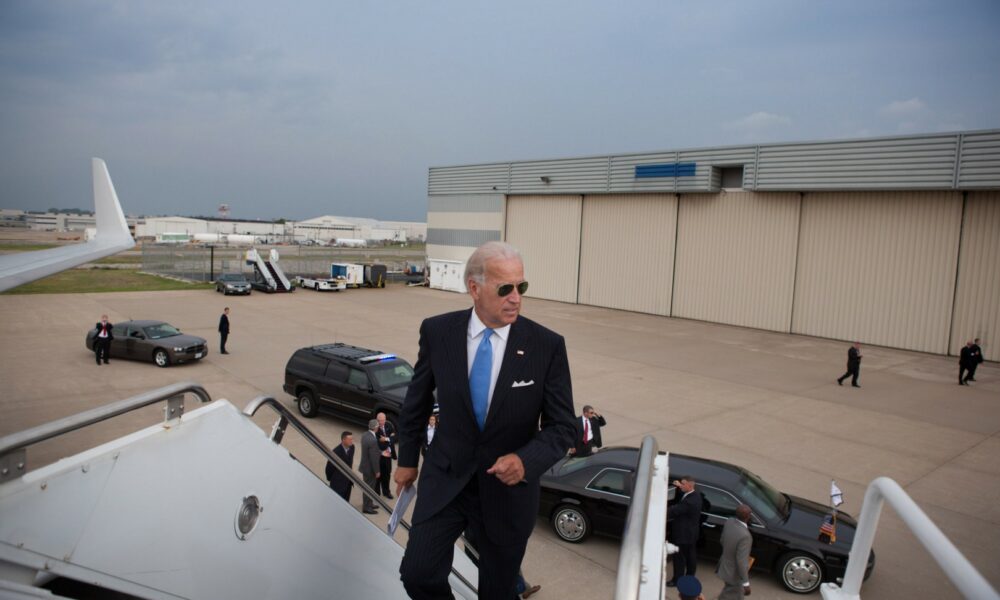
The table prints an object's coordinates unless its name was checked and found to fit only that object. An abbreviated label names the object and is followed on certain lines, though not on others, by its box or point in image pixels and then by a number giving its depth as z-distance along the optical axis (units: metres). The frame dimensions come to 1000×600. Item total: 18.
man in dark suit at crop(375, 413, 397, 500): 9.34
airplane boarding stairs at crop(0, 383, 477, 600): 2.00
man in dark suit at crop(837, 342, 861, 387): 18.52
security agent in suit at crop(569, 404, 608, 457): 10.46
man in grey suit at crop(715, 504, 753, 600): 6.71
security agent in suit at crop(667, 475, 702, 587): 7.20
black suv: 12.78
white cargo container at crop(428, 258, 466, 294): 41.66
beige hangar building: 24.02
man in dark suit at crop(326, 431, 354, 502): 6.20
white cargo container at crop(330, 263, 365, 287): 41.28
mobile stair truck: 37.91
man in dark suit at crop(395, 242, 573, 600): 2.82
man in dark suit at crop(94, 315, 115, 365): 17.86
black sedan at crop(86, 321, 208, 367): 18.19
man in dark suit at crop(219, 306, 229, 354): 19.67
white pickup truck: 39.31
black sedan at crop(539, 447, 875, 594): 7.60
